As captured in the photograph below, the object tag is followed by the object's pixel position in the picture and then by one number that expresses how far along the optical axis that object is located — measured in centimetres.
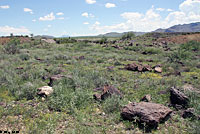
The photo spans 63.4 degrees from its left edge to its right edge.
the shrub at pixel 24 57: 1563
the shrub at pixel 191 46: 2218
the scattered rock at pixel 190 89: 597
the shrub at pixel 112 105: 537
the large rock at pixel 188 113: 489
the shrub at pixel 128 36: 6242
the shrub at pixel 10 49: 1933
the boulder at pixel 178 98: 566
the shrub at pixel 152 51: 2249
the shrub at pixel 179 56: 1519
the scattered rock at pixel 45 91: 623
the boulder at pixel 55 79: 720
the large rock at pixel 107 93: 614
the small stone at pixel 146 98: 596
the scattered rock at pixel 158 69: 1099
